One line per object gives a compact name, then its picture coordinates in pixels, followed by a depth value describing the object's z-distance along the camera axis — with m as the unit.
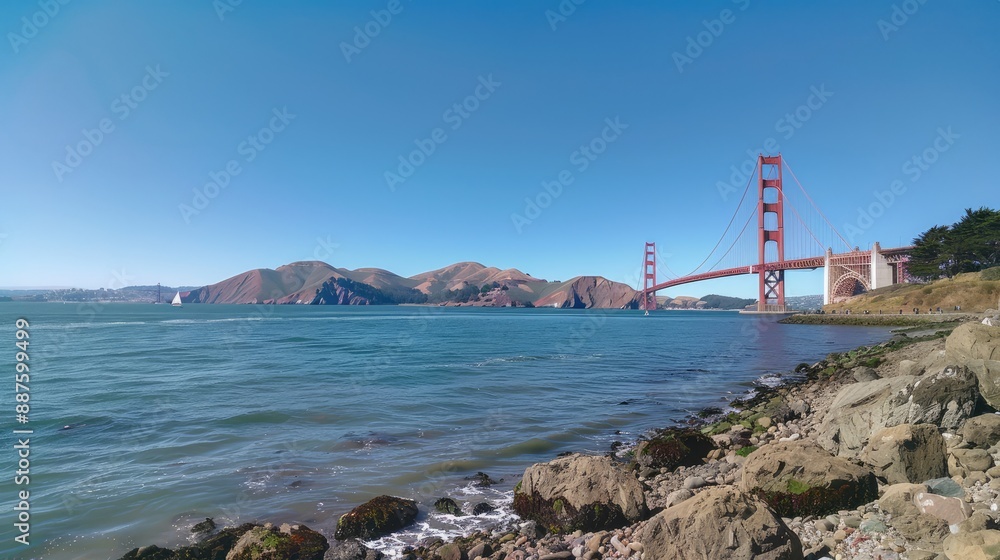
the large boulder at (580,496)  4.70
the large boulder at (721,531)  3.21
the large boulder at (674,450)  6.57
